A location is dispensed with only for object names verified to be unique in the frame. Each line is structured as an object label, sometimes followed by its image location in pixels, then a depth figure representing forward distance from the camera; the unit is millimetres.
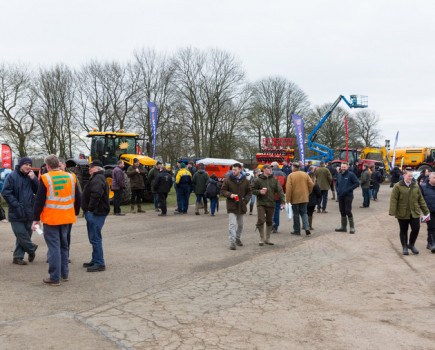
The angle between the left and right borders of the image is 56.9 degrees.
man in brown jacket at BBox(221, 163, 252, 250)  8094
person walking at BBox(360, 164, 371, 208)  15859
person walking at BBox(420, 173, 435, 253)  8128
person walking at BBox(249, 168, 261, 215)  14175
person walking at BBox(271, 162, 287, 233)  10398
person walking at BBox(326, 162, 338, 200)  18531
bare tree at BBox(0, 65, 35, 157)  33062
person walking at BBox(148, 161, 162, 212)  13492
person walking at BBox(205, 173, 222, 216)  13266
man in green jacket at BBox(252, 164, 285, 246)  8516
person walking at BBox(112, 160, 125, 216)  13094
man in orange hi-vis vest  5496
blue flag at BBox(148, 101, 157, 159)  24219
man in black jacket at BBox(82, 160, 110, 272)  6258
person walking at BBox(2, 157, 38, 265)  6453
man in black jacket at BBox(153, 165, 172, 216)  13336
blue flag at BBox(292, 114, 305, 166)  20792
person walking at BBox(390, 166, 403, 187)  18188
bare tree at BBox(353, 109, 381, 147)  56062
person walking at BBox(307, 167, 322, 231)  10423
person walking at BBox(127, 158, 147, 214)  14012
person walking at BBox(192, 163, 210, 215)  13625
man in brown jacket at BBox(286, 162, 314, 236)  9789
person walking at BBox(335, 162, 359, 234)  10164
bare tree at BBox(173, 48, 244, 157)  40188
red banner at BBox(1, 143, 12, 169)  19594
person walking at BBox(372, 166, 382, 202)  18045
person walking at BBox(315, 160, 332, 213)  14250
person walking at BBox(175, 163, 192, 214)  13625
